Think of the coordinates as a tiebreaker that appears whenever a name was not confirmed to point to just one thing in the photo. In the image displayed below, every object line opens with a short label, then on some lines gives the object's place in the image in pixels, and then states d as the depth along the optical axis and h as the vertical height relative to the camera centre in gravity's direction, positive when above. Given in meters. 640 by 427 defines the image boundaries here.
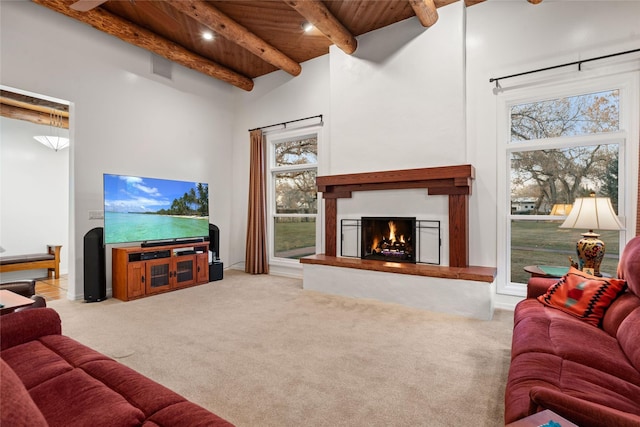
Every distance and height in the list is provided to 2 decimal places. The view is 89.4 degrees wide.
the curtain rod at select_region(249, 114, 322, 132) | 5.14 +1.48
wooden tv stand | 4.09 -0.80
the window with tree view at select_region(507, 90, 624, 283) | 3.31 +0.44
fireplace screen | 4.25 -0.40
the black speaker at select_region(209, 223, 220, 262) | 5.51 -0.51
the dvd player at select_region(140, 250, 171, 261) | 4.24 -0.60
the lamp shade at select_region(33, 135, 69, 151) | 5.06 +1.11
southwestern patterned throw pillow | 2.06 -0.58
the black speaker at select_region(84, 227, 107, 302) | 3.97 -0.72
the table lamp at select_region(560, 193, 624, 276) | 2.60 -0.11
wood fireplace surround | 3.64 +0.14
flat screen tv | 4.25 +0.02
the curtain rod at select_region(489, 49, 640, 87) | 3.10 +1.50
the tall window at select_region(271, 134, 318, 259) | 5.47 +0.24
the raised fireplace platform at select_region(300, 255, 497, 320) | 3.38 -0.87
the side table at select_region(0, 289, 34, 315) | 1.96 -0.59
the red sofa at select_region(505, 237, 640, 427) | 1.00 -0.70
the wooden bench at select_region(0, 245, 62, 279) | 4.91 -0.80
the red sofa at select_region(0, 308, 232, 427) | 1.03 -0.68
